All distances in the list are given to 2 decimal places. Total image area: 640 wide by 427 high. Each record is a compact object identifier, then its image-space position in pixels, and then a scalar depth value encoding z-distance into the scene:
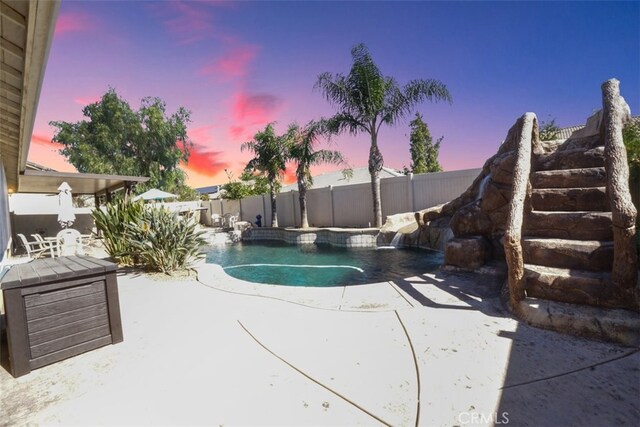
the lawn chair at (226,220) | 19.16
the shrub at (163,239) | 5.24
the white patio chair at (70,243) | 6.76
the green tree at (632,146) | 4.04
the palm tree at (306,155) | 13.09
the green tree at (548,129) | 13.46
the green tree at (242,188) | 22.05
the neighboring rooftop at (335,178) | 27.62
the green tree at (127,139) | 22.34
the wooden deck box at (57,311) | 2.08
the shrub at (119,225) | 6.04
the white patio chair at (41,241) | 8.33
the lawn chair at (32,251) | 7.73
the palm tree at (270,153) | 14.67
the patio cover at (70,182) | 8.43
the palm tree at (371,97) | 11.10
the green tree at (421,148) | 27.22
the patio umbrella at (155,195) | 12.83
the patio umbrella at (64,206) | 6.80
